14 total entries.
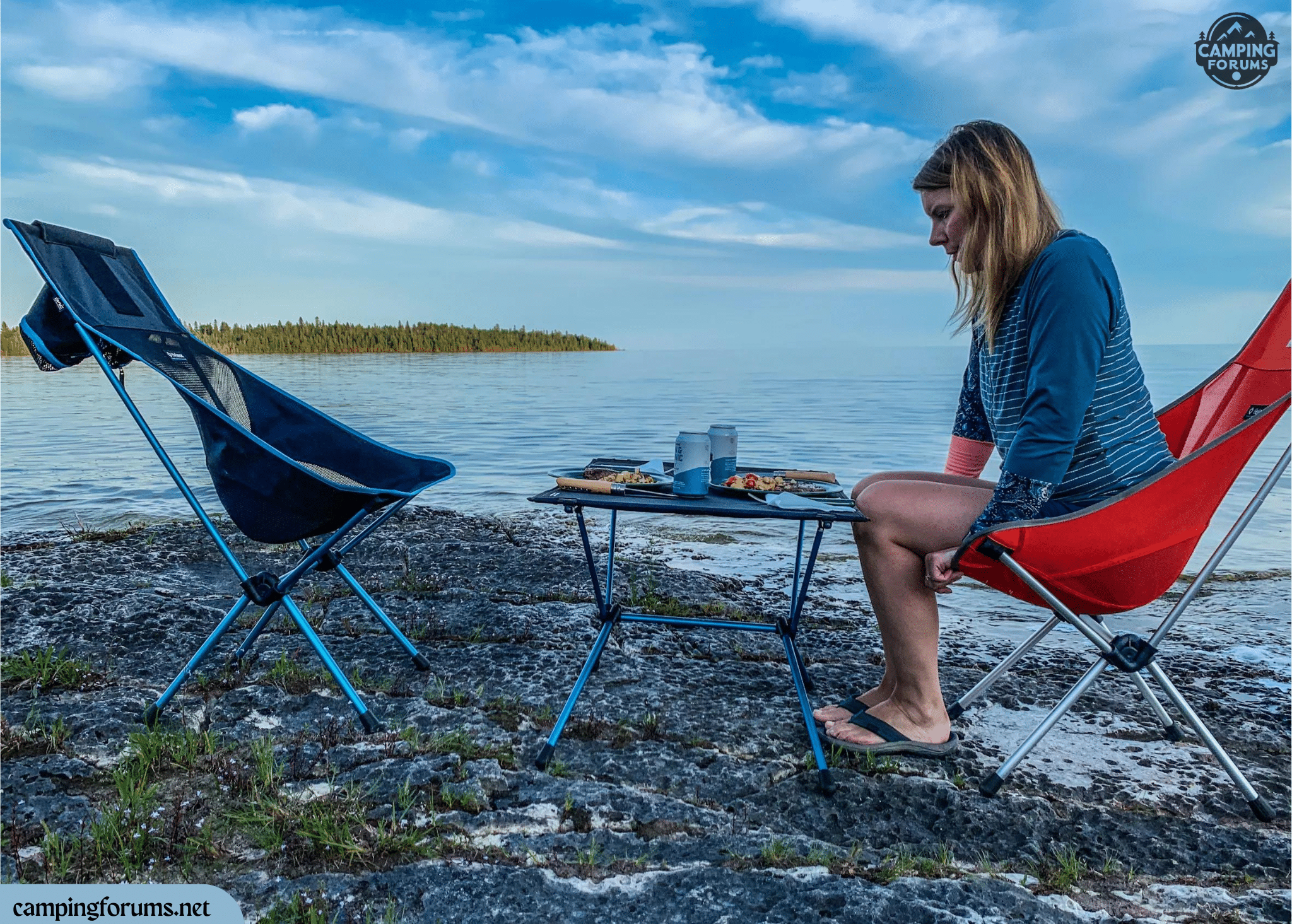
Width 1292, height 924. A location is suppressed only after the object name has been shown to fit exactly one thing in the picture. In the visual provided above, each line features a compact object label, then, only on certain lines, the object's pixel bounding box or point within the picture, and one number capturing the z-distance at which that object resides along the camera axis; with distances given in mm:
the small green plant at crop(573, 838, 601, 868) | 1821
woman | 2082
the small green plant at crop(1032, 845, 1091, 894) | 1815
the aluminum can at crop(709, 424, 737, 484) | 2629
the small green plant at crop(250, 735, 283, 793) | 2072
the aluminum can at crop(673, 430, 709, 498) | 2395
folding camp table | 2146
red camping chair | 2055
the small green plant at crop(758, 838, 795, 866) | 1838
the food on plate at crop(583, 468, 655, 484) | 2502
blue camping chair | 2506
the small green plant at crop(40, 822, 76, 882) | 1767
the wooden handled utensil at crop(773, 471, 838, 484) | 2732
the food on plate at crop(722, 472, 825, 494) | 2481
